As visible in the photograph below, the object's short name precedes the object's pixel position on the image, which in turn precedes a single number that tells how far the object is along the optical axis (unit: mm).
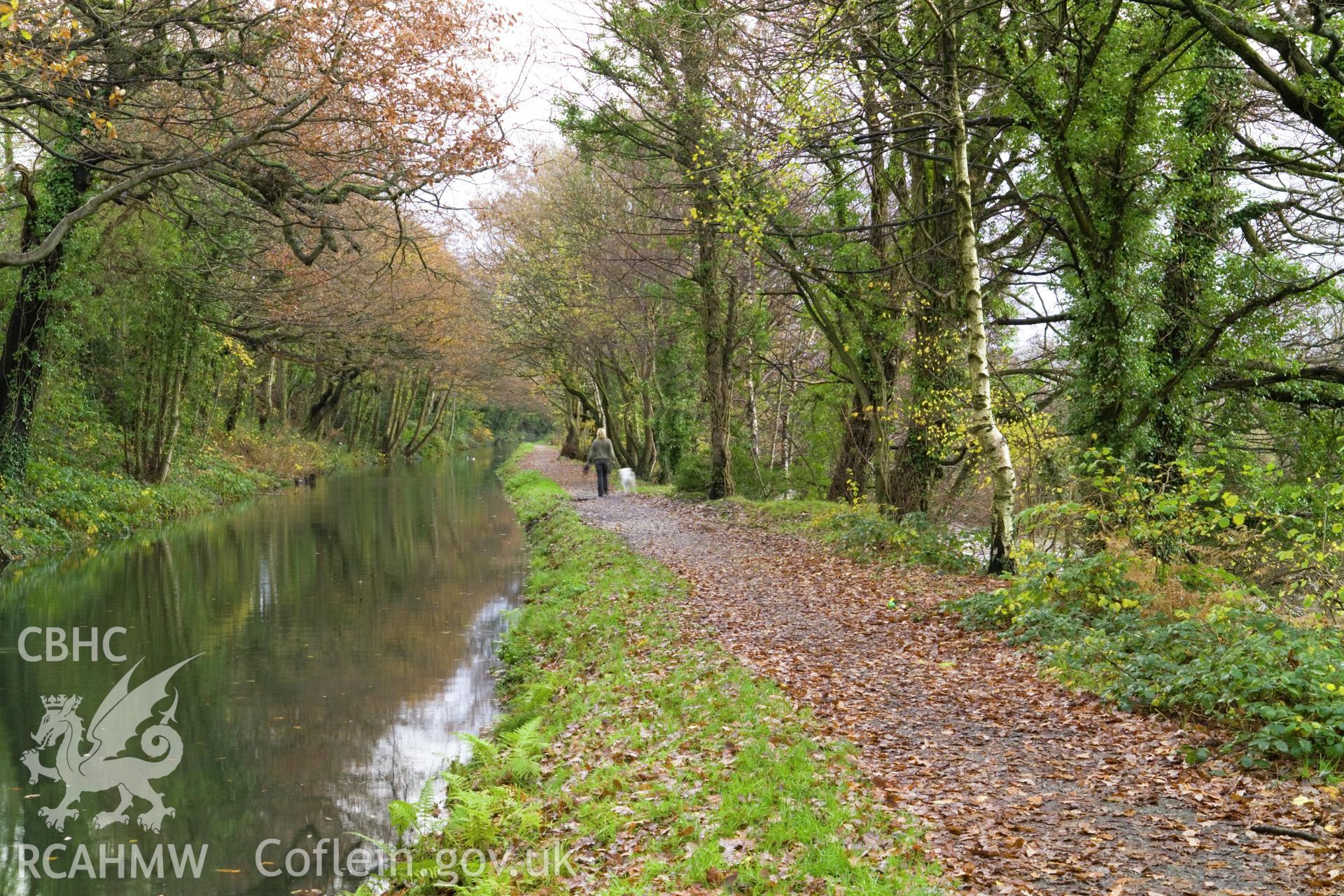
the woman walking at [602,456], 29438
